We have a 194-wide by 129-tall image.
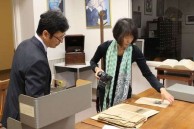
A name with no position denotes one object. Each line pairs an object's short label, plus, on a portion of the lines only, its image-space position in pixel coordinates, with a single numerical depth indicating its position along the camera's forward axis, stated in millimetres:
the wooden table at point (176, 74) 3329
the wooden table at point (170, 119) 1427
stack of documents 1418
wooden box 4375
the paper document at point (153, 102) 1804
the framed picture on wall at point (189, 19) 3829
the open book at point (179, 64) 3355
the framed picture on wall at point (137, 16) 4293
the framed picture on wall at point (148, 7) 4238
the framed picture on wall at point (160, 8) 4133
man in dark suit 1154
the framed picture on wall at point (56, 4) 4309
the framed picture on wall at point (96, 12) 4371
